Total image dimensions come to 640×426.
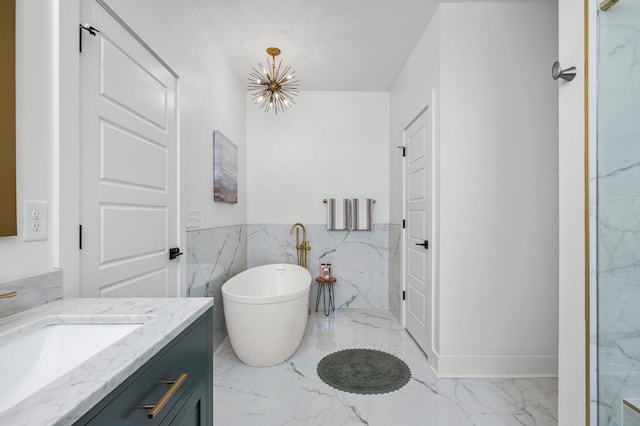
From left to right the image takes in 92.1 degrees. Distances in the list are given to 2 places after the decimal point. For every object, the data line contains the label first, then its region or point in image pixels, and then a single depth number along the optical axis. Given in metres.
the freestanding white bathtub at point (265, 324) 2.12
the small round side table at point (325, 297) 3.60
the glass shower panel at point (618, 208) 0.99
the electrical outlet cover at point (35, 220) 0.95
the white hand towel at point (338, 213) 3.62
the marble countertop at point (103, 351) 0.44
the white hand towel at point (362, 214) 3.62
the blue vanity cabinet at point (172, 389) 0.56
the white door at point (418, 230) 2.41
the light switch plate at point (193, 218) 2.11
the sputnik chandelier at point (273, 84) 2.75
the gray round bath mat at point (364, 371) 2.02
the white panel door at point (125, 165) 1.25
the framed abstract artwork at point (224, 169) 2.60
